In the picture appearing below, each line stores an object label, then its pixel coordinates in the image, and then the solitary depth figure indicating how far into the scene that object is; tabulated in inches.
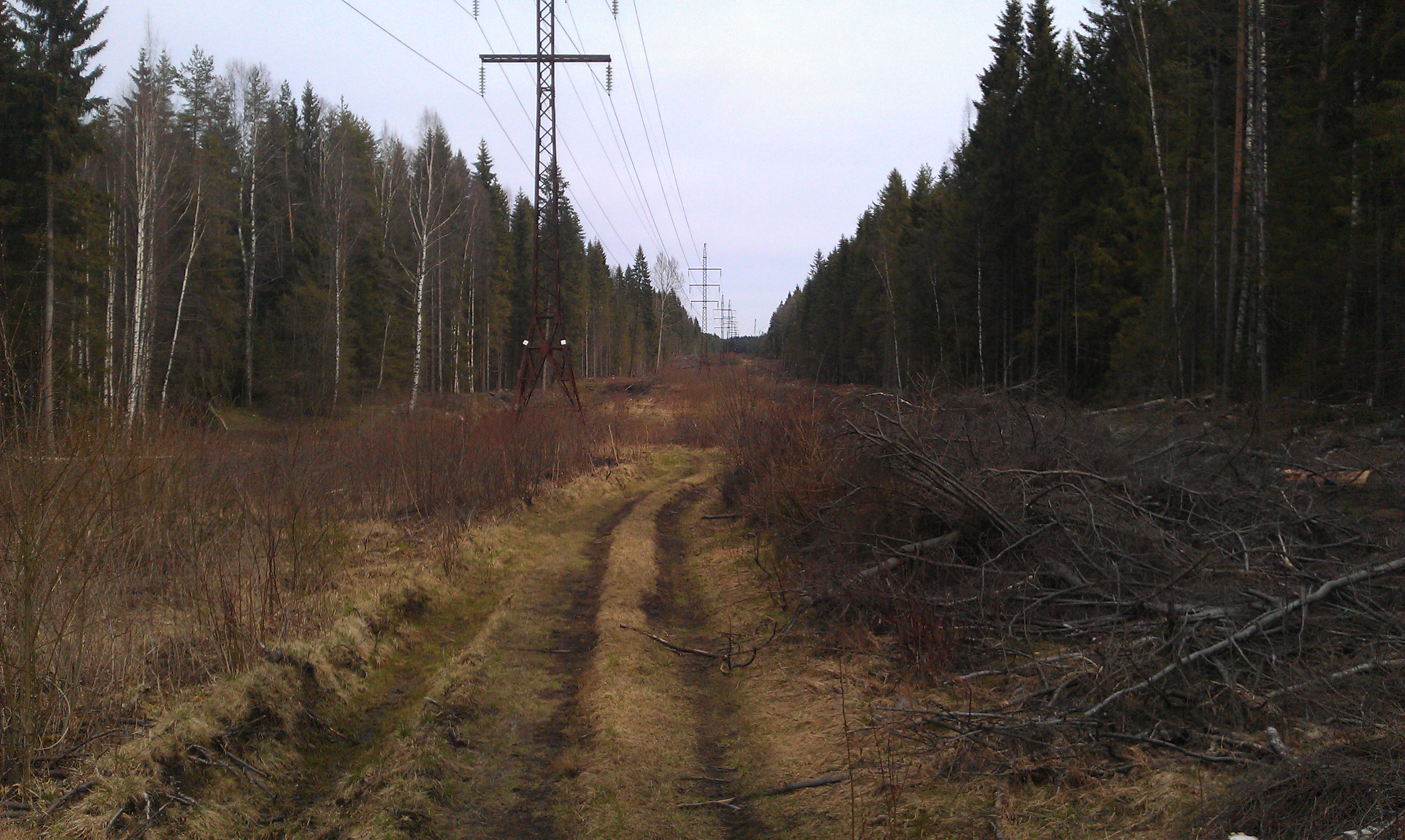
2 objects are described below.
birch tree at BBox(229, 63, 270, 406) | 1337.4
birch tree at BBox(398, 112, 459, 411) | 1348.4
